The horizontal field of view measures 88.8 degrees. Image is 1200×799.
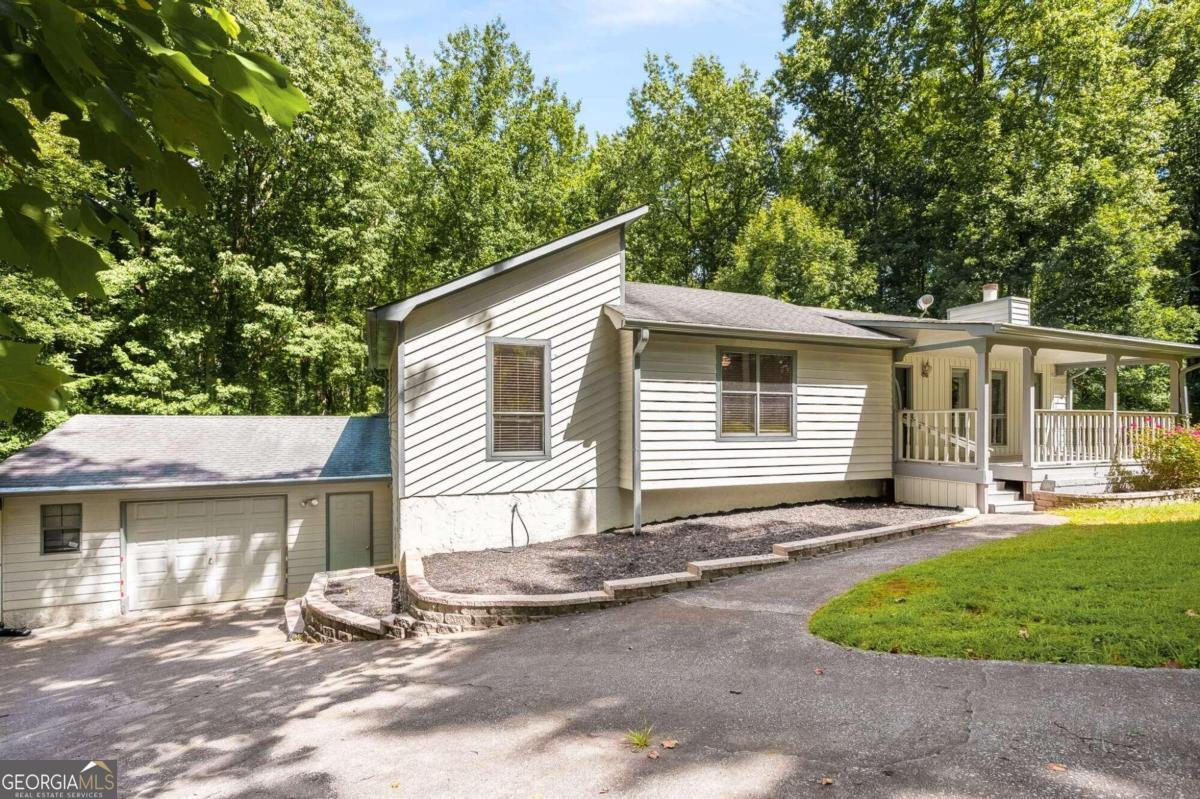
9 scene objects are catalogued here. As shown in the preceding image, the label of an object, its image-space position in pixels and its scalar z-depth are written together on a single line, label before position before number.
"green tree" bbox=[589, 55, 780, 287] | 26.92
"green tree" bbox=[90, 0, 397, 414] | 17.27
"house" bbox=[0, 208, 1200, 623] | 9.52
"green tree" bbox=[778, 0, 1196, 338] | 19.88
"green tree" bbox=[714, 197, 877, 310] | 23.59
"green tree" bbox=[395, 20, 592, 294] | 23.05
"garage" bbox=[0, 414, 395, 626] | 10.71
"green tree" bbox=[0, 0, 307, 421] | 1.43
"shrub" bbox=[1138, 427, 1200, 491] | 11.63
